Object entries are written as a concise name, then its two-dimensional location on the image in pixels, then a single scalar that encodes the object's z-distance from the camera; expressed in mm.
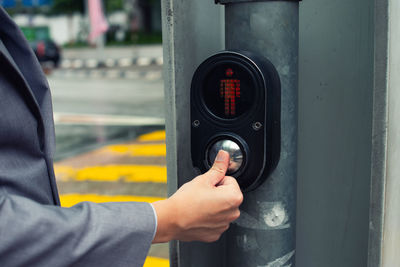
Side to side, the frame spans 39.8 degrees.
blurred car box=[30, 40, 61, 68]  20969
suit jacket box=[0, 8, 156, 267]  886
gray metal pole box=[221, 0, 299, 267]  1147
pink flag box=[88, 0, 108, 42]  18386
